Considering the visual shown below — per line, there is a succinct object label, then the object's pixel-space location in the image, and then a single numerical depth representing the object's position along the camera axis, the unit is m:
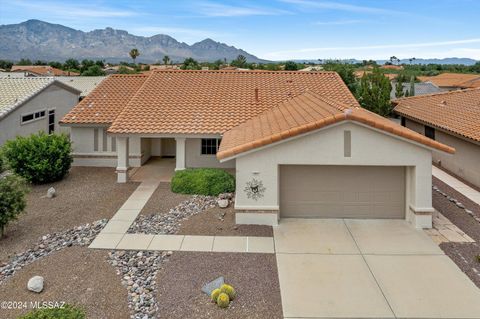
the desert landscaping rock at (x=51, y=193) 15.58
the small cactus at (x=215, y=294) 8.30
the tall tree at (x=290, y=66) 77.35
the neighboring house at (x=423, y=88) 44.30
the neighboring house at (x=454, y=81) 52.34
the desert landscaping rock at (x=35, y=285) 8.62
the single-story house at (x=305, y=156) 12.30
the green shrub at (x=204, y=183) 15.60
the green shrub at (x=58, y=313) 7.53
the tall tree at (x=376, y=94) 30.22
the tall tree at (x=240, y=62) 105.66
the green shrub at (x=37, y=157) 16.81
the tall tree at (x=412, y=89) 38.63
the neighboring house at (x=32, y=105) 22.78
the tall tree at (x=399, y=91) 37.25
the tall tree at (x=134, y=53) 125.34
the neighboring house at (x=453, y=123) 17.26
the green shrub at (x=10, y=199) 11.15
